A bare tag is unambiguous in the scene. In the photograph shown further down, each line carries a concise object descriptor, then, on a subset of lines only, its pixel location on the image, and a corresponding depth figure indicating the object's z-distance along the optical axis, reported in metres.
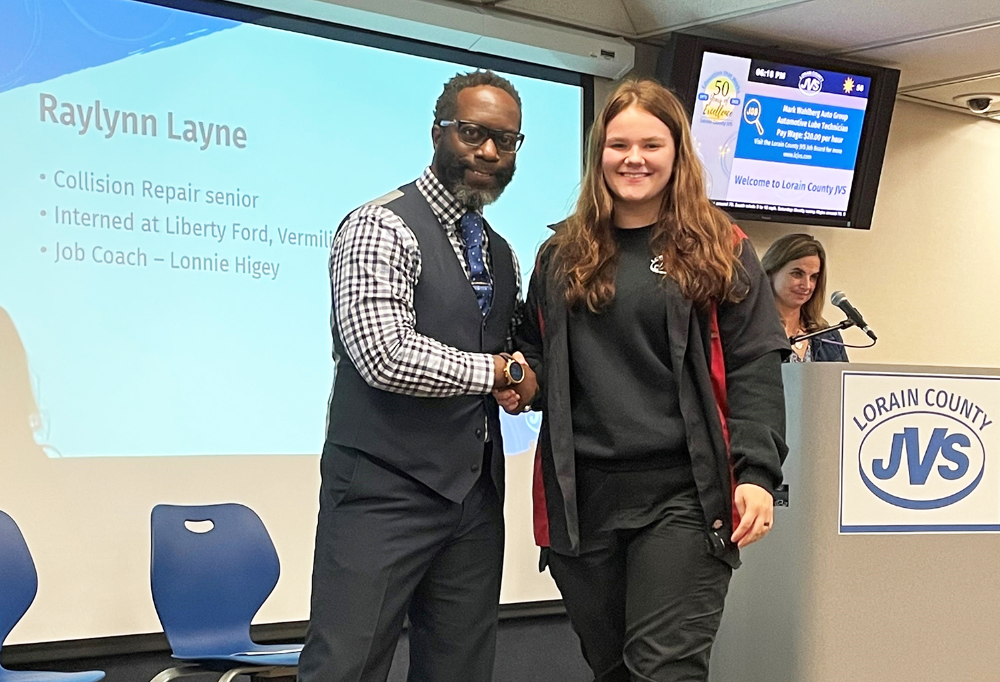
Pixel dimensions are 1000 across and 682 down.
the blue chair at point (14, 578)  3.05
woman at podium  4.50
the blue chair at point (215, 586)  3.14
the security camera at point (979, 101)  6.42
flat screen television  5.27
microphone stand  2.97
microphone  3.04
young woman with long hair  2.23
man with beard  2.26
